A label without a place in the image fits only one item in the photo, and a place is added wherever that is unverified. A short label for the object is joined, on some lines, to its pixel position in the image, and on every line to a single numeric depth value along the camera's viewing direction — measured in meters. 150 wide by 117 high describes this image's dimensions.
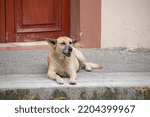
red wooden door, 7.89
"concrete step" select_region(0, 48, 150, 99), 6.26
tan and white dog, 6.66
